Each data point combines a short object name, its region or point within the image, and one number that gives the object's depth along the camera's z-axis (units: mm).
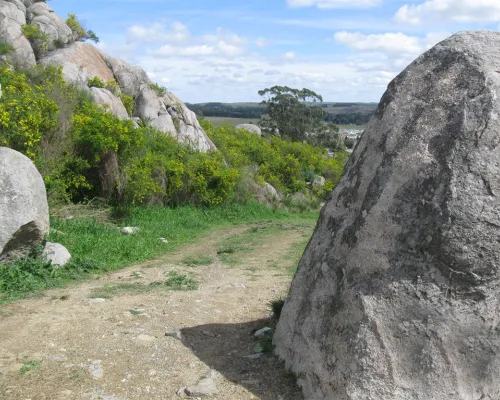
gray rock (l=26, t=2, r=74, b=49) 18188
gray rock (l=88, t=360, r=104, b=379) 4652
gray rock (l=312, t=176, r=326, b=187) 24656
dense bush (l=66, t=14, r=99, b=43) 19375
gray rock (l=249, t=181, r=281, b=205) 18650
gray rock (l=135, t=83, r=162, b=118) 19266
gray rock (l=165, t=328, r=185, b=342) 5410
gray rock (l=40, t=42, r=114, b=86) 16953
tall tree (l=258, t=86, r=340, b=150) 41469
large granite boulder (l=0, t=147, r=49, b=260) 7520
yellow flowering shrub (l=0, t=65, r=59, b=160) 11023
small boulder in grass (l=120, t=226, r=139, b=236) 11528
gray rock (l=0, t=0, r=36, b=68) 15961
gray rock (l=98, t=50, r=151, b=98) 19688
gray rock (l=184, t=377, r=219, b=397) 4355
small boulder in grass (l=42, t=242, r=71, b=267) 8227
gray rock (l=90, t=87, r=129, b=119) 16498
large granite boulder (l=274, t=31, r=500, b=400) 3773
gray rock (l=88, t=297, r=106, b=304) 6762
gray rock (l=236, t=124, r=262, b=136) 29916
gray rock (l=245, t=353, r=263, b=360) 4930
